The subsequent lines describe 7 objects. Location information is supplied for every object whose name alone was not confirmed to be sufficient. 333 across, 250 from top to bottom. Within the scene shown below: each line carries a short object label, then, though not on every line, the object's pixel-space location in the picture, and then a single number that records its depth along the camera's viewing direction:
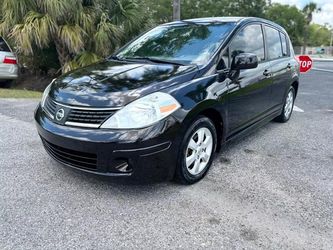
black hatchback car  2.72
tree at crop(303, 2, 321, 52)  53.03
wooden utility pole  10.02
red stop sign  8.22
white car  8.67
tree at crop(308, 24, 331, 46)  93.38
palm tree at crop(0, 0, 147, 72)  7.70
